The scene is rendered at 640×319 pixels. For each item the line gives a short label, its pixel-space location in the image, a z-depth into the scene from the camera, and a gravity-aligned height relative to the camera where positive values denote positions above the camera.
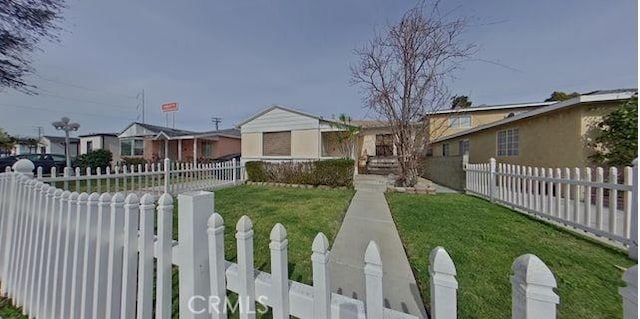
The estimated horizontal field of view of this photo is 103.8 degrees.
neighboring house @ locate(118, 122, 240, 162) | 22.89 +1.26
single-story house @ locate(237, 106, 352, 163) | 14.26 +1.30
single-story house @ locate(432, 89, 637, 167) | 7.25 +0.87
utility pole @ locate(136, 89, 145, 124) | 36.22 +8.20
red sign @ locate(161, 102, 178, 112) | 19.16 +3.93
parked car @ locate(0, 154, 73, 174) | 15.58 -0.15
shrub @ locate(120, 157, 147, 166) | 16.05 -0.18
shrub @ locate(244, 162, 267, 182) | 11.33 -0.61
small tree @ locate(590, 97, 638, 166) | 6.57 +0.54
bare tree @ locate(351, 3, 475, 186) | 8.60 +3.11
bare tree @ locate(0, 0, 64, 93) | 6.81 +3.70
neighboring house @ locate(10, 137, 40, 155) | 31.17 +1.77
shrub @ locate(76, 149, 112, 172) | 15.61 -0.04
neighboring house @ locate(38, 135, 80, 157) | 32.66 +1.93
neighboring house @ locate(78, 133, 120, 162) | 26.97 +1.79
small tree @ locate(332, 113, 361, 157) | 13.76 +1.31
